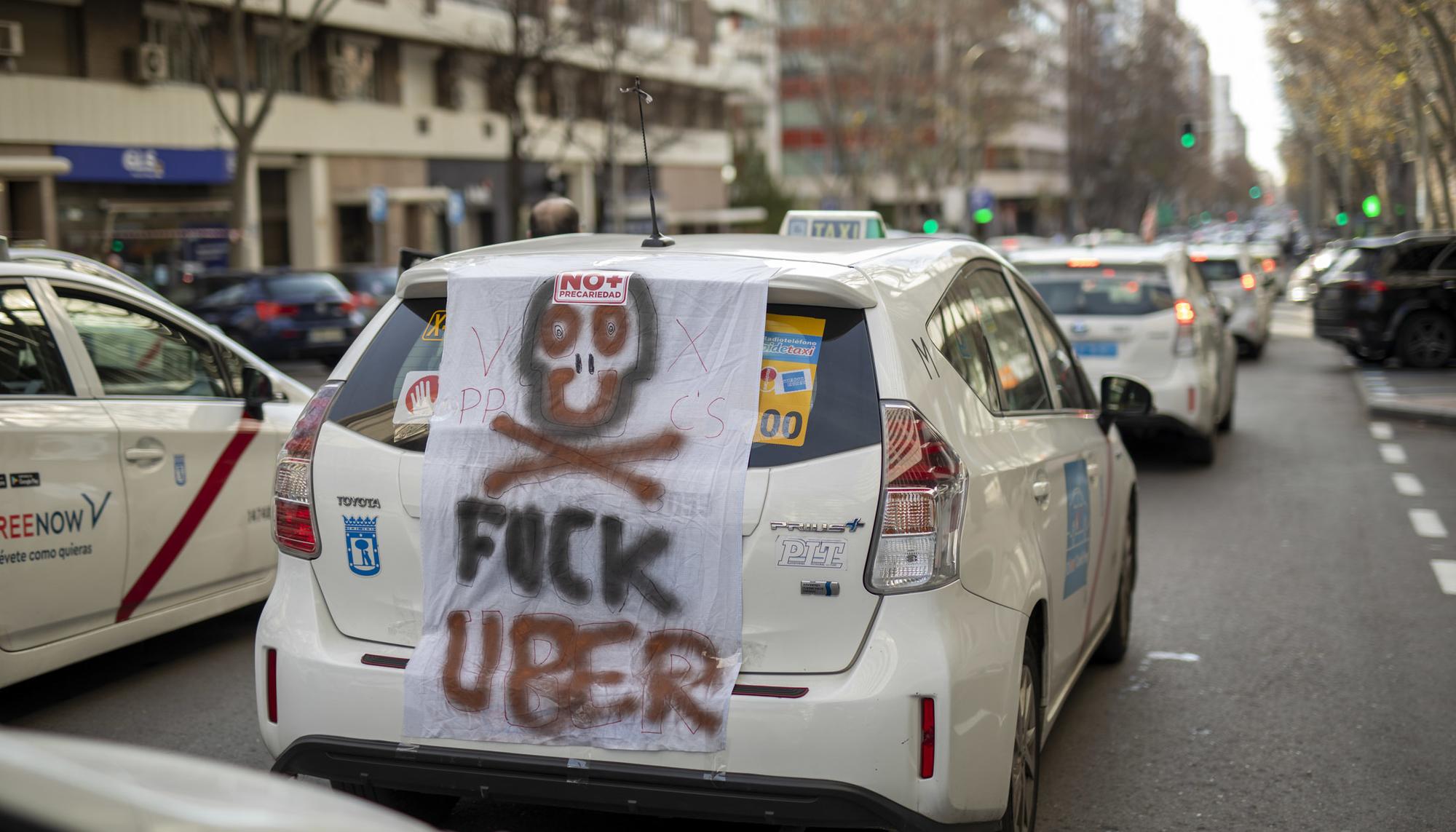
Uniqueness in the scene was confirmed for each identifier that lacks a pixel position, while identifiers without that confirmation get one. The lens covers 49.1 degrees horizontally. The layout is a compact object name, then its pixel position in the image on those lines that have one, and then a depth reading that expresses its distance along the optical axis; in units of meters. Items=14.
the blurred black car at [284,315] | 23.75
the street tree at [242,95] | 29.08
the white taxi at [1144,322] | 12.11
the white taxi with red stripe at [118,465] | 5.54
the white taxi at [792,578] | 3.50
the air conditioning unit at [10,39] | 28.75
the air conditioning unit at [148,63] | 32.06
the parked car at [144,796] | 1.62
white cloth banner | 3.62
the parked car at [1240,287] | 23.56
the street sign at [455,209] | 38.66
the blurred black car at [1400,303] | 21.25
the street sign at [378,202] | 34.41
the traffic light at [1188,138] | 40.31
